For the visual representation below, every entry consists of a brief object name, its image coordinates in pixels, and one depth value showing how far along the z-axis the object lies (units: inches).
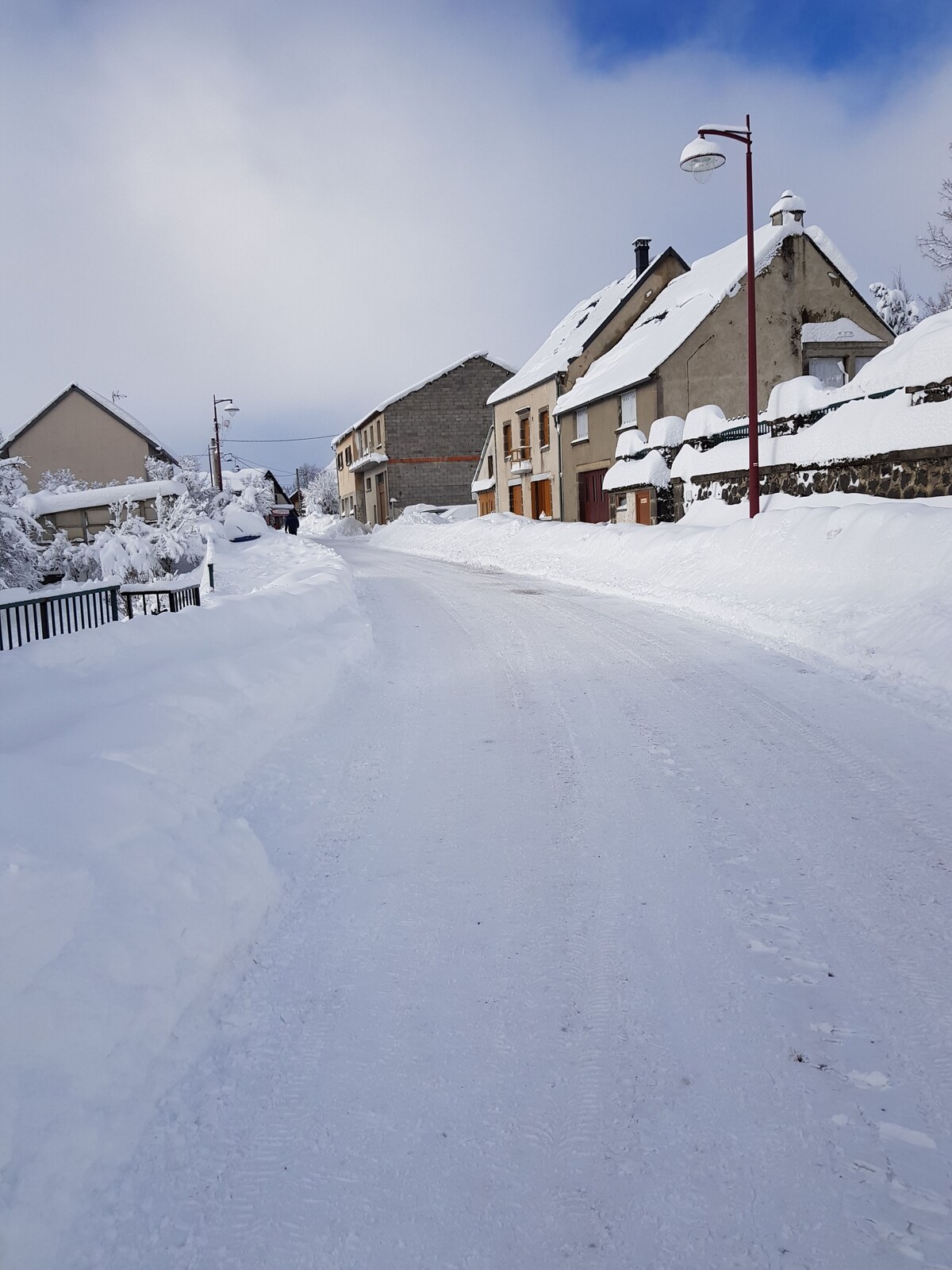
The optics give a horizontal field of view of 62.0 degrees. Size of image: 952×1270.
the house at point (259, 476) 1937.7
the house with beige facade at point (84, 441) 1521.9
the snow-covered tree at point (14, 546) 558.6
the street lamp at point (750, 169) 486.9
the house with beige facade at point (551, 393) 1148.5
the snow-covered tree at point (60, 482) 1312.7
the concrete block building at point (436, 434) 1857.8
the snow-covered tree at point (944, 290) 1077.1
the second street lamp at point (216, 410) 1318.9
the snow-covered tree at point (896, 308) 1713.8
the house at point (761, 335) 920.3
